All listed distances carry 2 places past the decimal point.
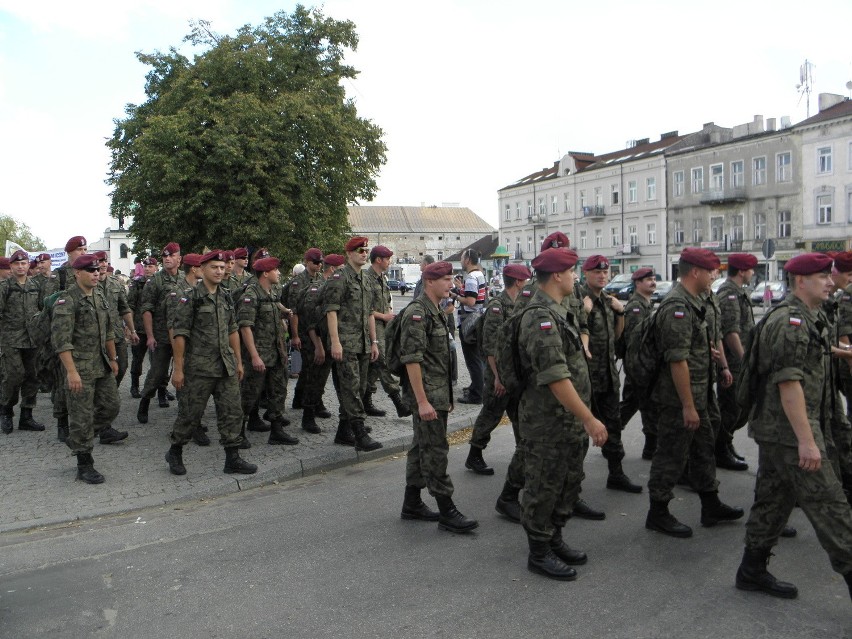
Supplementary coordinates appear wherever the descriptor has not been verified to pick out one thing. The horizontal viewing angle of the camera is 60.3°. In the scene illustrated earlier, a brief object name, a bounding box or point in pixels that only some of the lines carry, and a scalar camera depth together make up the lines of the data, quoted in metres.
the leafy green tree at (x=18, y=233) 76.00
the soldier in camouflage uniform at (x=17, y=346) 8.98
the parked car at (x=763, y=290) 34.37
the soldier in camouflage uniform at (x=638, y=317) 7.11
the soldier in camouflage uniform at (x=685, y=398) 5.19
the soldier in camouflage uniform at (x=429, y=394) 5.42
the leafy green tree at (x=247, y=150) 21.28
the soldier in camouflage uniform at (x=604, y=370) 6.39
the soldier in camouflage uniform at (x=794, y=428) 3.95
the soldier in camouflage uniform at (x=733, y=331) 6.94
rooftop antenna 48.31
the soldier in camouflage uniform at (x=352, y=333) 7.66
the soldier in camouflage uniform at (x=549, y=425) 4.51
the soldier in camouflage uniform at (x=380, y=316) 8.06
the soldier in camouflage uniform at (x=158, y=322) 9.27
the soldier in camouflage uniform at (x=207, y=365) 6.82
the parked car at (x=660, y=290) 38.16
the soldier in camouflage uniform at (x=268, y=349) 8.19
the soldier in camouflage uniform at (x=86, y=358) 6.76
